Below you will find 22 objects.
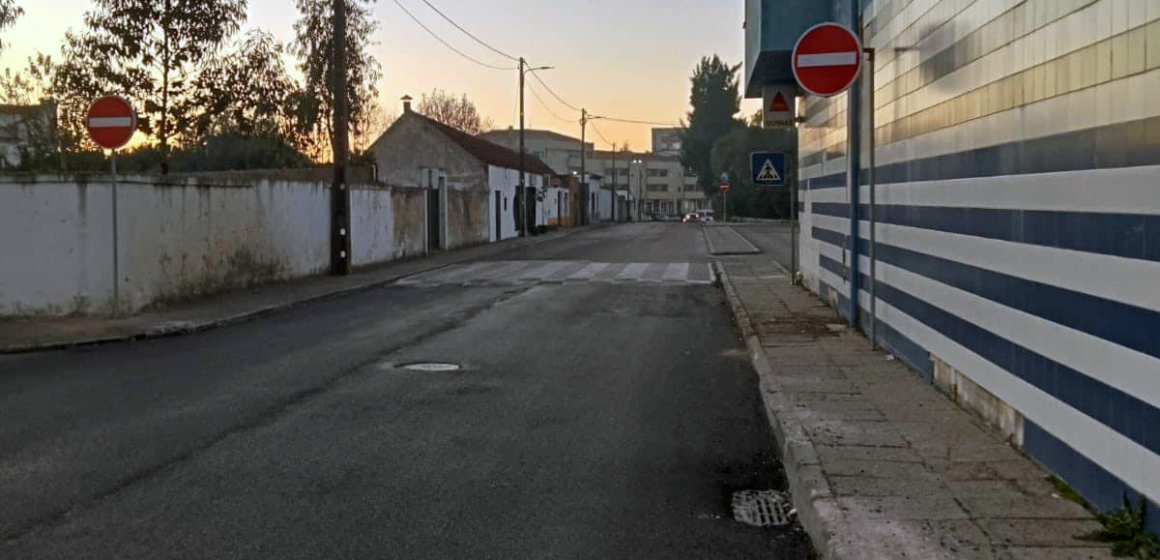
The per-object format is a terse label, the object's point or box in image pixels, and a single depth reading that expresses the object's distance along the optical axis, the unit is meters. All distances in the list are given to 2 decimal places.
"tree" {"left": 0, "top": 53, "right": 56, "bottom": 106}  27.17
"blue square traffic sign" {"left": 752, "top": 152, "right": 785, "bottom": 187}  18.36
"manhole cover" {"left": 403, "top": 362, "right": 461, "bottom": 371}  9.55
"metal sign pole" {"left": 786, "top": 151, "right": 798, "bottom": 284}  18.52
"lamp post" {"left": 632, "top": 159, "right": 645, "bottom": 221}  119.68
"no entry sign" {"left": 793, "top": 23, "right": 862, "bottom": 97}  9.18
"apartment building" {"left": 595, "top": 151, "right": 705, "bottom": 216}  149.25
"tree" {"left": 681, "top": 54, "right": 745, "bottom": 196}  98.50
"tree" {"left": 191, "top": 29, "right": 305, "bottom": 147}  22.64
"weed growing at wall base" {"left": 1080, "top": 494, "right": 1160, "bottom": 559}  3.96
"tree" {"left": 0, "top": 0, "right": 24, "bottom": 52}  12.92
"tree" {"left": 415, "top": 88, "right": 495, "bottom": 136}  82.38
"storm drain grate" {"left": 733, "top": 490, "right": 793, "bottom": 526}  5.14
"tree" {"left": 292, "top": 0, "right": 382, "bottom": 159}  28.33
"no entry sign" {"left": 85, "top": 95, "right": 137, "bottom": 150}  12.79
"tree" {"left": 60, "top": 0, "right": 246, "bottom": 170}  21.45
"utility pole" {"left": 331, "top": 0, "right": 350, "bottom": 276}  19.95
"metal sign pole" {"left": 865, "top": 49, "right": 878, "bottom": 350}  9.13
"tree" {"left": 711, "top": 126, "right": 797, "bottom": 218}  74.19
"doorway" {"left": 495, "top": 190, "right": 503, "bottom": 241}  43.19
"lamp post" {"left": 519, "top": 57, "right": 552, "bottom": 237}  45.31
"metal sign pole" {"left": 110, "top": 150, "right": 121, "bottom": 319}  13.05
